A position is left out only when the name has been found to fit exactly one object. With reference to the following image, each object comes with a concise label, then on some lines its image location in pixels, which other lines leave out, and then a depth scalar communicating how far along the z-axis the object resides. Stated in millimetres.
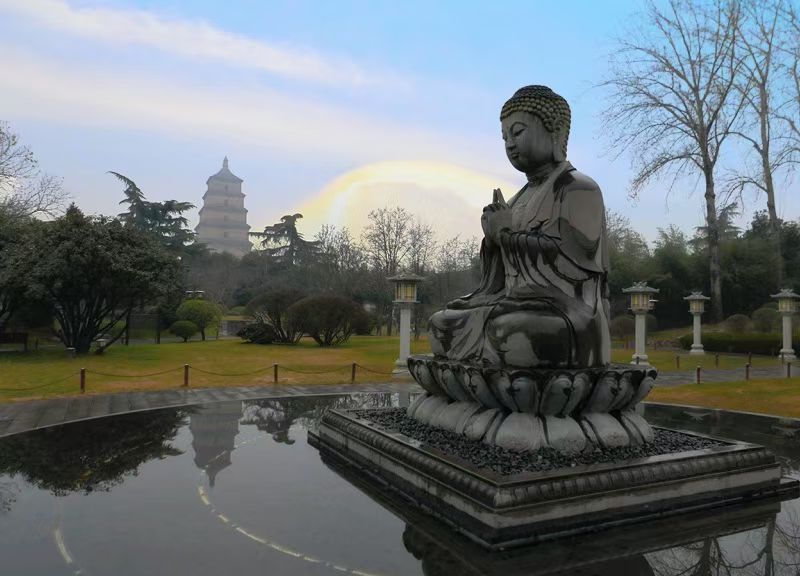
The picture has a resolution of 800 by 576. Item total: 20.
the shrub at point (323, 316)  26859
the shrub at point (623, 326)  31922
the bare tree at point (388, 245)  38875
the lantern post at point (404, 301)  16672
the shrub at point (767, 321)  29158
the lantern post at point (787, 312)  23391
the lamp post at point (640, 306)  20469
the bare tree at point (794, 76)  27611
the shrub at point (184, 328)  30648
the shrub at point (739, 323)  29438
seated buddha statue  5164
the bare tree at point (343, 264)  38375
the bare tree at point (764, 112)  29000
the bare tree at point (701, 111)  29375
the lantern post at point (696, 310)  26359
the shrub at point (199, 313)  31188
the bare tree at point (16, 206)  26281
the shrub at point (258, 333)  28062
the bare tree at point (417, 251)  39688
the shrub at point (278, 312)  28156
